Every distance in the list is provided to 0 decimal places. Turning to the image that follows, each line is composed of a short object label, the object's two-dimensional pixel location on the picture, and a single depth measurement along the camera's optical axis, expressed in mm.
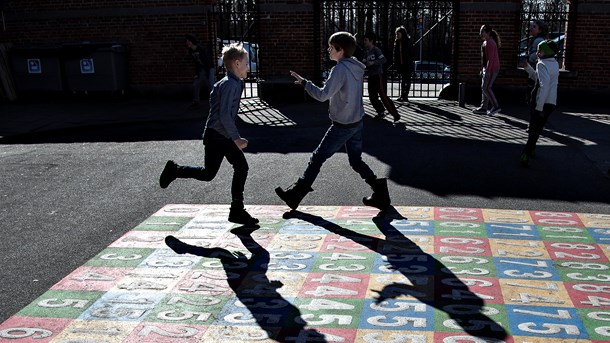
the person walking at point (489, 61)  13961
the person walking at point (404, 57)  16203
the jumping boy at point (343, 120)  6608
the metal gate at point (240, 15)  17453
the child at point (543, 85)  8812
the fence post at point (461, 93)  15746
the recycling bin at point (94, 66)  17453
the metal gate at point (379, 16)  17109
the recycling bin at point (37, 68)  17828
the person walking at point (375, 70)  12970
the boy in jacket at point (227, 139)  6324
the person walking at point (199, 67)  15367
